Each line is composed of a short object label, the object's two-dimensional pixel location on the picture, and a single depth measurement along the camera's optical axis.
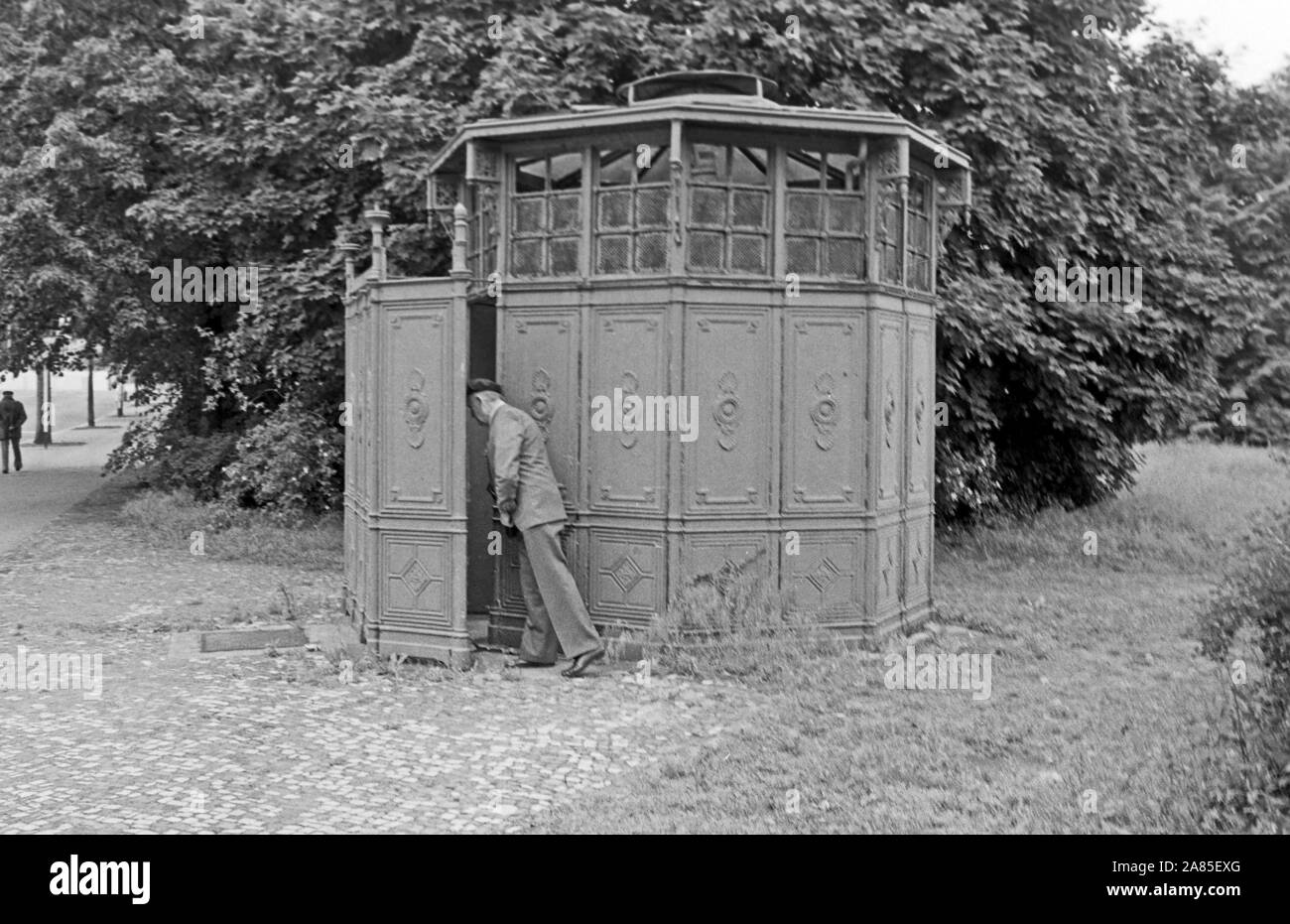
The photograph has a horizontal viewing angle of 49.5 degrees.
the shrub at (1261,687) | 6.33
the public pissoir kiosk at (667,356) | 10.56
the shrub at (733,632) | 10.45
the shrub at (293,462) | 18.22
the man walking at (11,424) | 29.53
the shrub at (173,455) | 21.67
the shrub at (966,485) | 17.56
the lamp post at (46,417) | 40.31
